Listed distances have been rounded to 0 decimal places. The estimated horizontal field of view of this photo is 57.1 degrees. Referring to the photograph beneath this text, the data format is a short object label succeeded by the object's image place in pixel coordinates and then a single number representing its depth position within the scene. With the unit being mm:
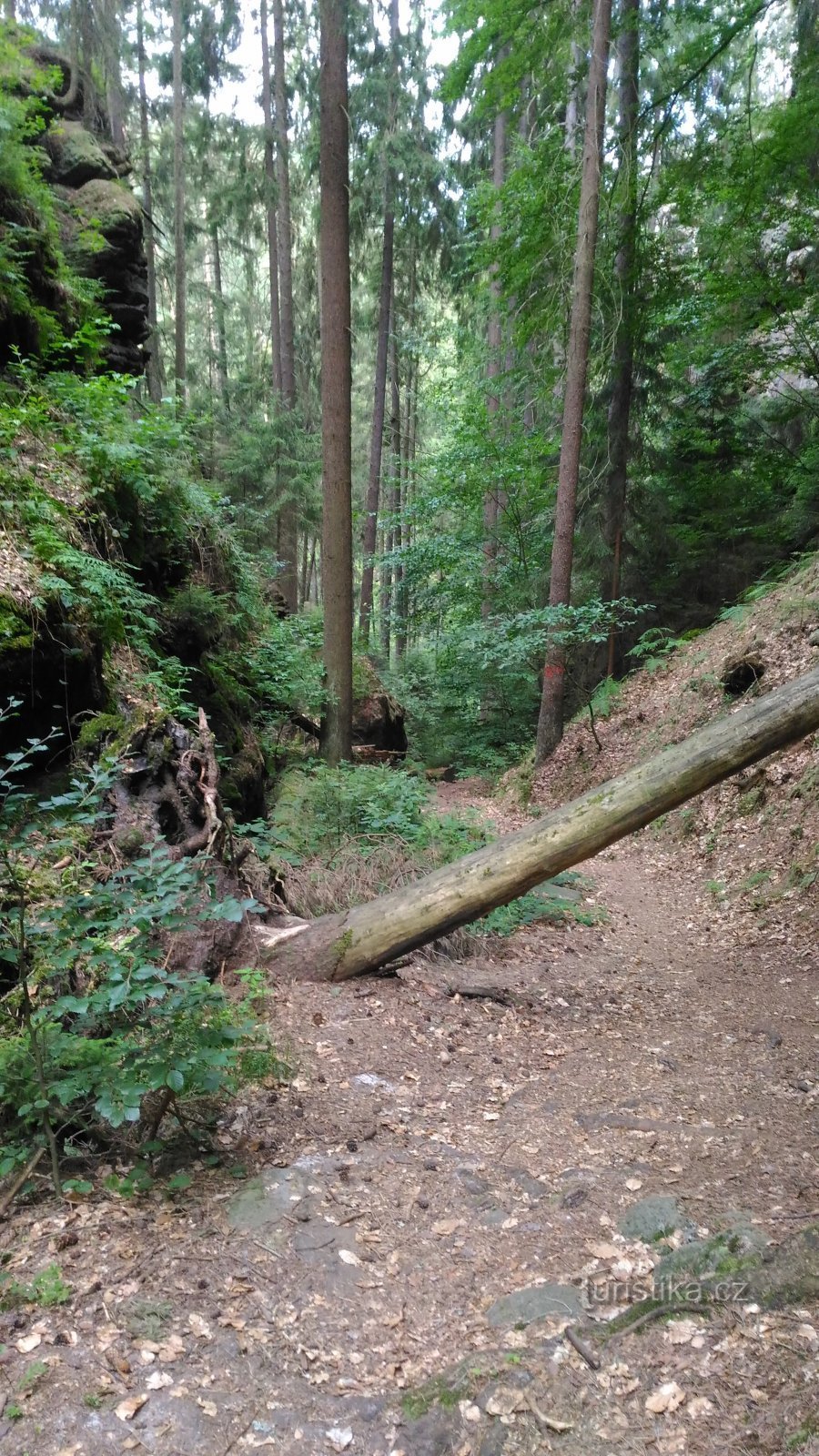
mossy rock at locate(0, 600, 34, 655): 4258
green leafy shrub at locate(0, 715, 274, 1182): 2754
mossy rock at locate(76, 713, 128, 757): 4766
